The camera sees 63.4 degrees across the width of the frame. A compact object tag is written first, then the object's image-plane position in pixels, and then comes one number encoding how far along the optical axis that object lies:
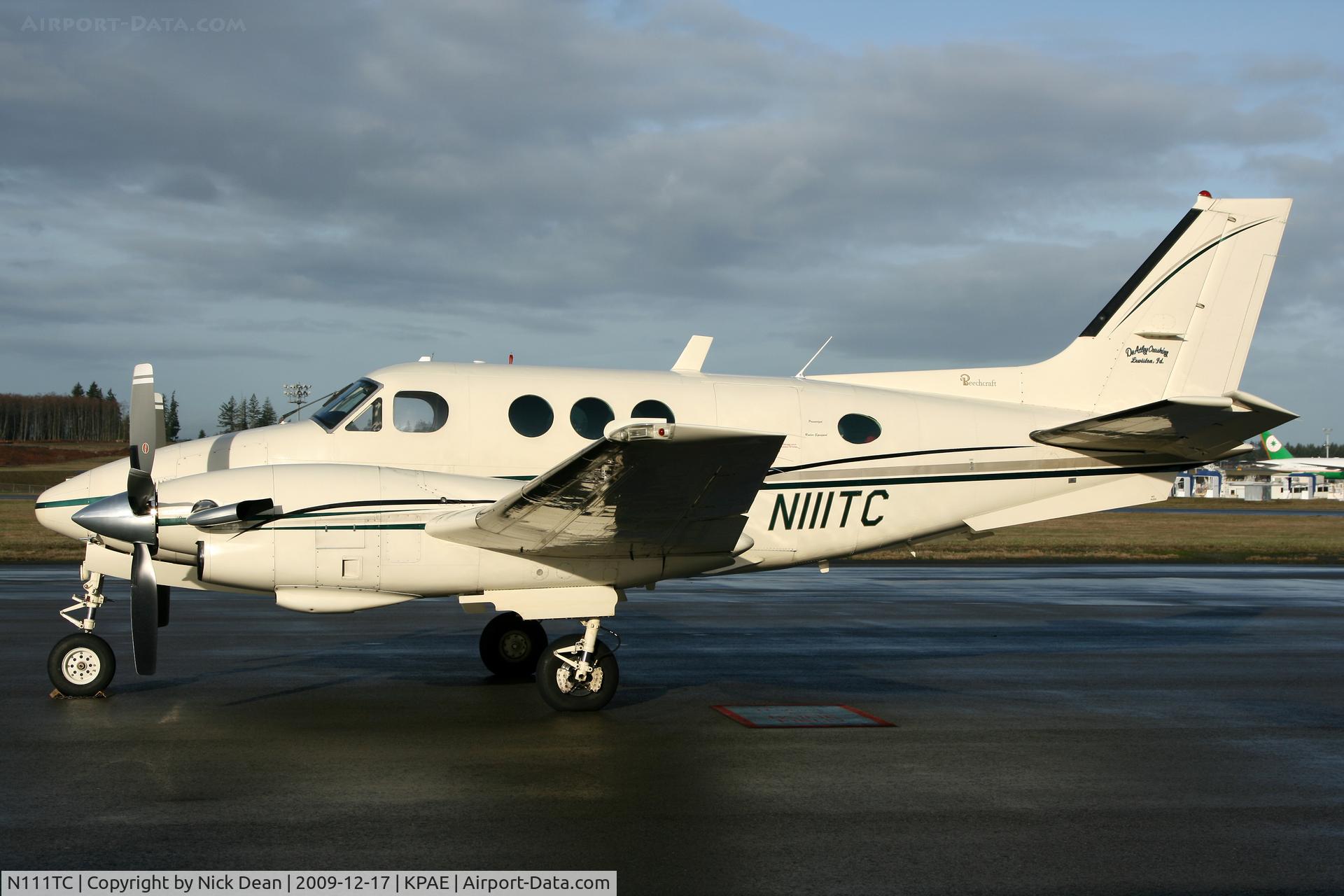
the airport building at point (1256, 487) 86.88
